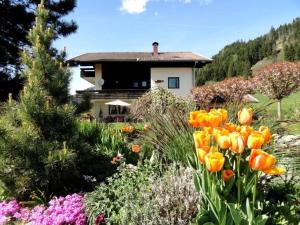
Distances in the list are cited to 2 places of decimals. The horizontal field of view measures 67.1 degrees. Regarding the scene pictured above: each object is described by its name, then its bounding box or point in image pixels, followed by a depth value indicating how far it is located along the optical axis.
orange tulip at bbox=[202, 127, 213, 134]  1.74
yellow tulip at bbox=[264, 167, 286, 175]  1.52
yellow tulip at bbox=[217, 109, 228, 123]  1.82
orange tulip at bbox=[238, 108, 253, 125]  1.74
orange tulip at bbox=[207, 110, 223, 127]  1.77
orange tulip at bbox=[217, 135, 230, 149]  1.56
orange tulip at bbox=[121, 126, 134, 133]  4.42
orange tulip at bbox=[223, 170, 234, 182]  1.62
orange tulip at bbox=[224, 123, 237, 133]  1.71
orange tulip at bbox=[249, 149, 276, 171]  1.49
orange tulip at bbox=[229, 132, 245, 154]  1.54
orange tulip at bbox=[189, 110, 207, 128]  1.80
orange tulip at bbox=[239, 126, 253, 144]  1.60
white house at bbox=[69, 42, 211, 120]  20.11
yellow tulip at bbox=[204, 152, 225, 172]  1.50
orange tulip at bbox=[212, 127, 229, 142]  1.61
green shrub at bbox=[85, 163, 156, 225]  2.20
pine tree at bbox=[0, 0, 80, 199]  2.92
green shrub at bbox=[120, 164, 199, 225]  1.85
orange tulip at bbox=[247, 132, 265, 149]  1.53
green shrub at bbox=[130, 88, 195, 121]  7.44
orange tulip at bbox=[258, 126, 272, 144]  1.62
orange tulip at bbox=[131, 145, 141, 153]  3.00
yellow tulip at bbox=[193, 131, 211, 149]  1.64
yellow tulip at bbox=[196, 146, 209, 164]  1.56
